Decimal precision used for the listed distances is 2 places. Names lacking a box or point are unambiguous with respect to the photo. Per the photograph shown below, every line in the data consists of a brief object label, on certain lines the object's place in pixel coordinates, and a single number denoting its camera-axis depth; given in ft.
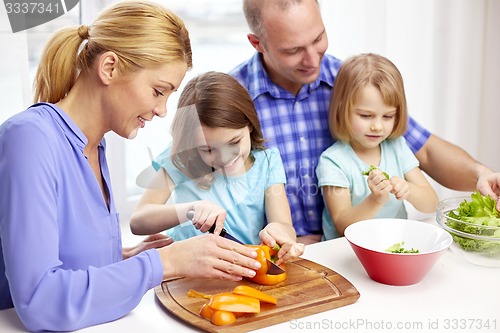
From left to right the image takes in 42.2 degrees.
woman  3.32
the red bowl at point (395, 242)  3.95
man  5.76
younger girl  5.65
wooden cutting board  3.51
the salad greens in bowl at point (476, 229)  4.25
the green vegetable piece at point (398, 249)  4.21
